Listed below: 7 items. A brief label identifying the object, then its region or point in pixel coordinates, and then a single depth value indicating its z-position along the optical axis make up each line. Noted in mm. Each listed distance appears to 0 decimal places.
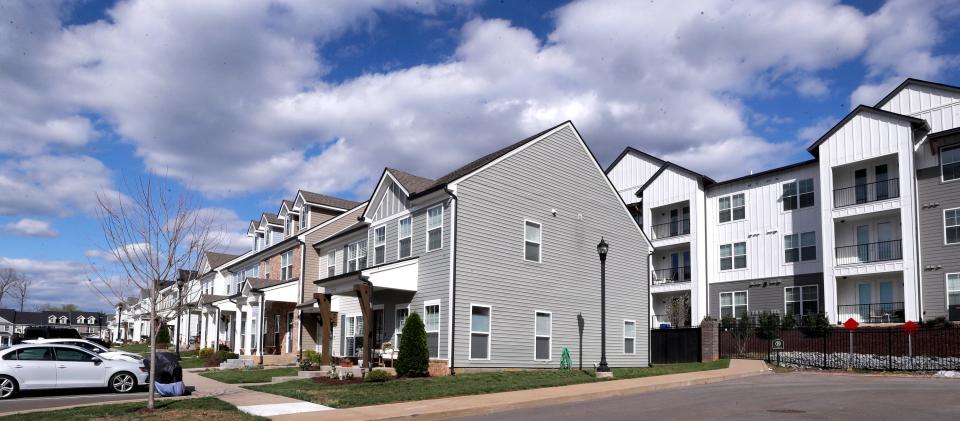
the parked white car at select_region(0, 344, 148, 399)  19484
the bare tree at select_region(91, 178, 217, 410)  14578
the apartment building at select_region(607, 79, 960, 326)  33031
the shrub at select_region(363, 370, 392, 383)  21625
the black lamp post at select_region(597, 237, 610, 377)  23359
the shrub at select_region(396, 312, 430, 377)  22953
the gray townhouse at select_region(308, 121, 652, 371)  25000
